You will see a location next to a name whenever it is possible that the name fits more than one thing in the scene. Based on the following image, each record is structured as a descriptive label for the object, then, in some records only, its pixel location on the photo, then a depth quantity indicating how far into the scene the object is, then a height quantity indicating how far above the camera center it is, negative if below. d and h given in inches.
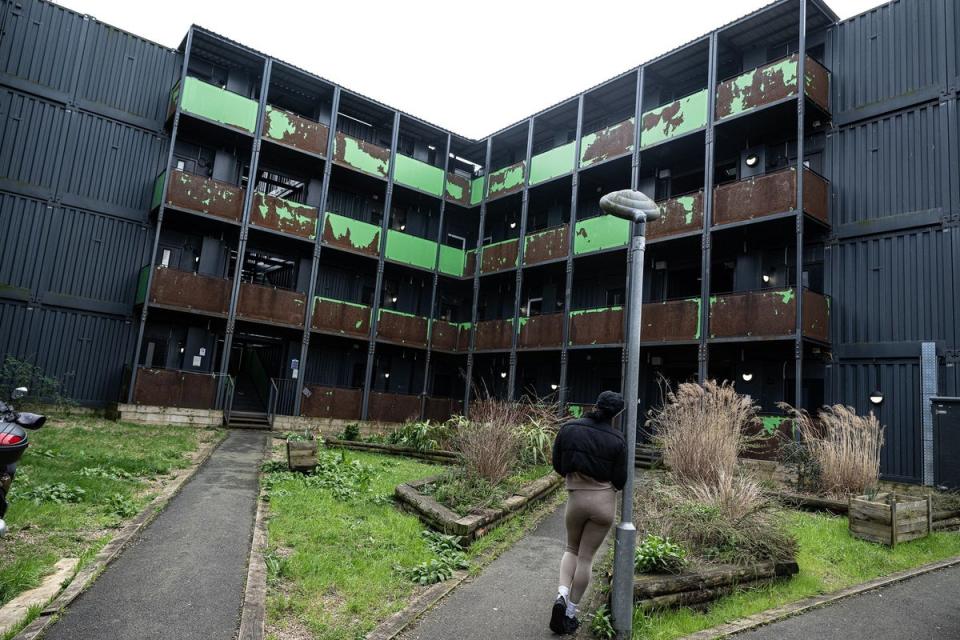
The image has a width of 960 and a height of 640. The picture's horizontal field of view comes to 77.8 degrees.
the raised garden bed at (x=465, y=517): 279.6 -63.9
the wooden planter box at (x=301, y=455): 404.5 -56.3
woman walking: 185.8 -33.7
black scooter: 196.5 -30.5
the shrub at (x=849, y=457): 371.9 -24.0
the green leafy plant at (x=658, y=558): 222.1 -58.1
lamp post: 186.9 +0.7
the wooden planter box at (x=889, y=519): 302.9 -50.3
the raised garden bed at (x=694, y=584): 207.0 -65.0
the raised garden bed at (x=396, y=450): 518.9 -64.1
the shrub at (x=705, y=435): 332.5 -16.5
